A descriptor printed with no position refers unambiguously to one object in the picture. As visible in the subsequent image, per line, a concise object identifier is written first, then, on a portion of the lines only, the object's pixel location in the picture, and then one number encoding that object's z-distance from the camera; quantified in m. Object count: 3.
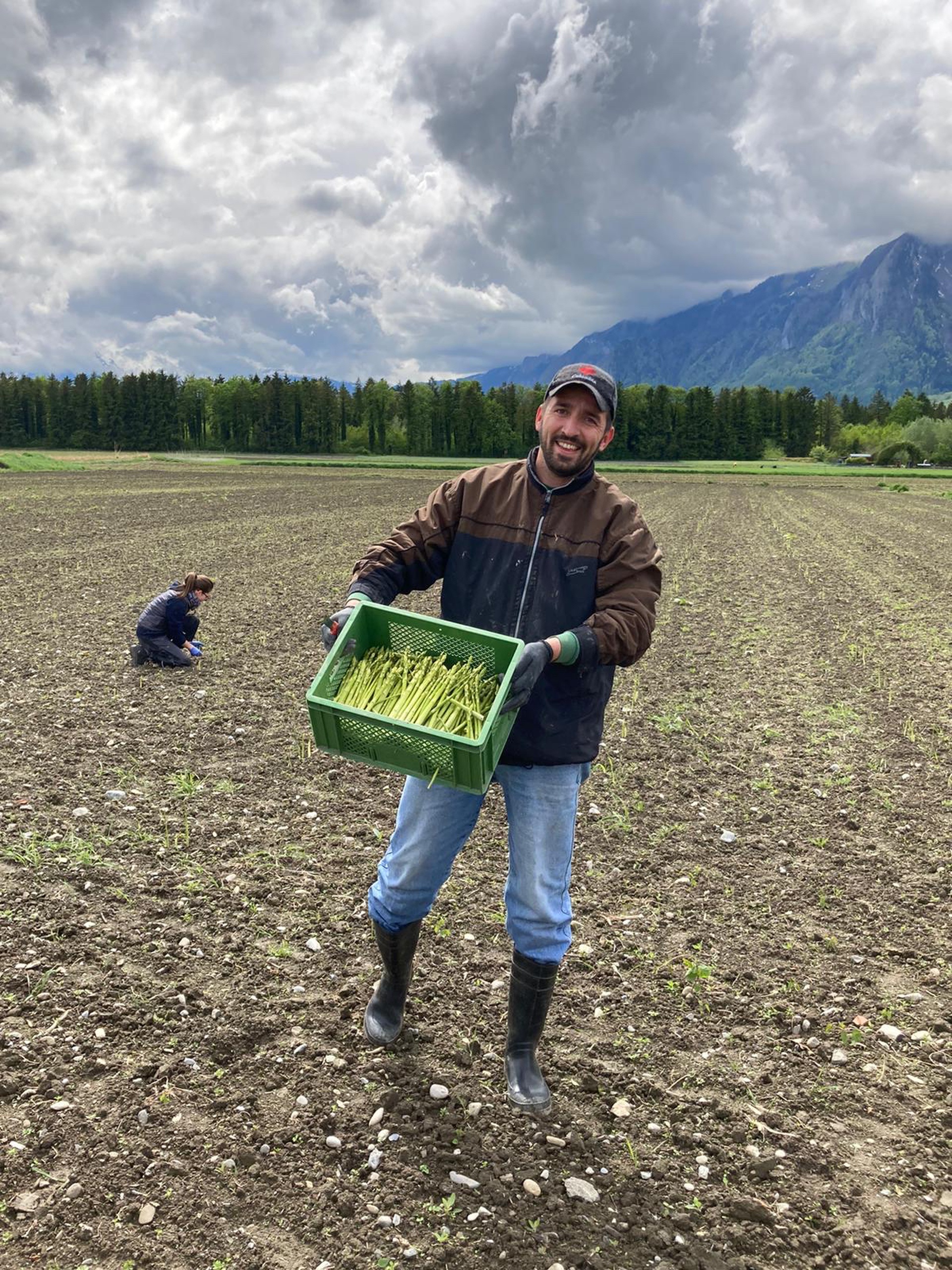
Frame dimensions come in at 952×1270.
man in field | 3.32
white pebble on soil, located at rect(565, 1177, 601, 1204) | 3.19
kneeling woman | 9.86
